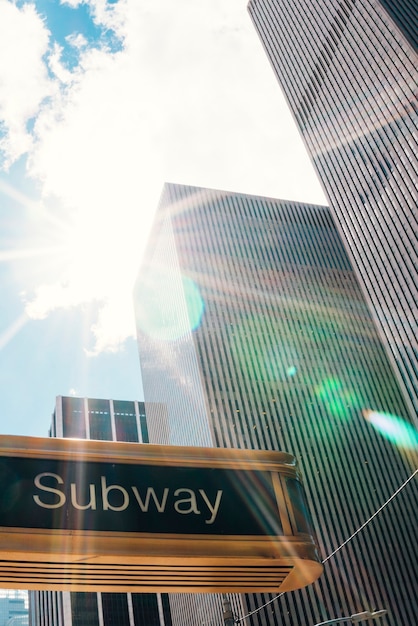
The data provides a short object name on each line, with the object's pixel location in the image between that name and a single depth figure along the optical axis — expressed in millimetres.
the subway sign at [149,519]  3461
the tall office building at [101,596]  85219
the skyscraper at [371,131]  60875
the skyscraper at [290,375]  71875
